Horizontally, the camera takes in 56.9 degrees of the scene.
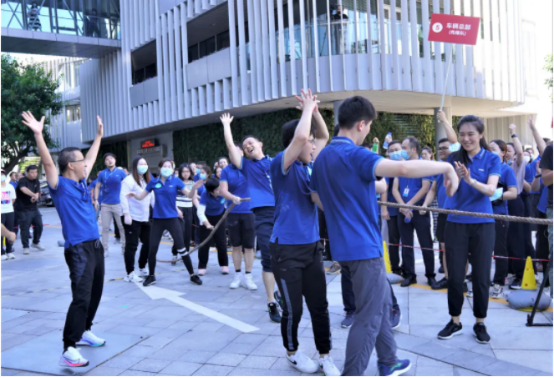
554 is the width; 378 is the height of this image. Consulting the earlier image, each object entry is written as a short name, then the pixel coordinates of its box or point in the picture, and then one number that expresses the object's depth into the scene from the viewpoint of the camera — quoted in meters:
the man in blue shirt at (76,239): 4.14
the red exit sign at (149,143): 27.14
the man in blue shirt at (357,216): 3.17
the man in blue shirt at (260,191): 5.27
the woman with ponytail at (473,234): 4.43
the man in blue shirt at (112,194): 9.28
